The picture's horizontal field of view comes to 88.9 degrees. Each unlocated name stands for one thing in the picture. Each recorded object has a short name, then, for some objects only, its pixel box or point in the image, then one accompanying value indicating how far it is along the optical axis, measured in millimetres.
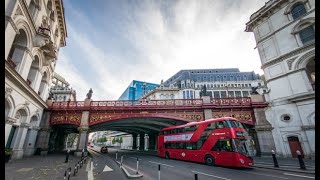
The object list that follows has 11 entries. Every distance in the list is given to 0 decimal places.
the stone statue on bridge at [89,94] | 24495
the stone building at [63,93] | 59331
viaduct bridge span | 22719
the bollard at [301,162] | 11973
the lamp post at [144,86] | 79550
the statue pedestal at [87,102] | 23661
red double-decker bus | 13141
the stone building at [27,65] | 12672
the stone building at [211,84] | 57250
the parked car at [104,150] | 38222
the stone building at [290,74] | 18516
